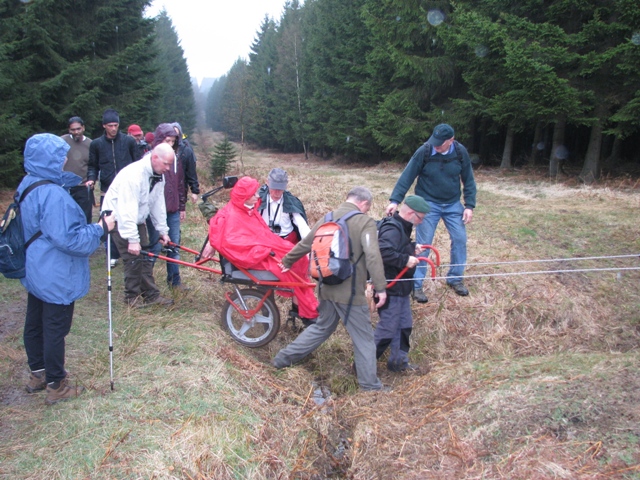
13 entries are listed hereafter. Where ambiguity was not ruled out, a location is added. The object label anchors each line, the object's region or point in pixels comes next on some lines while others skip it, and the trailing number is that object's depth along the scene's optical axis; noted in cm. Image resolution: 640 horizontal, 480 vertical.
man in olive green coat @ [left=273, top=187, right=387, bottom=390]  426
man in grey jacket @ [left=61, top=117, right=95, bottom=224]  669
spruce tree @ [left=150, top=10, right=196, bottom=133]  4294
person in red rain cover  484
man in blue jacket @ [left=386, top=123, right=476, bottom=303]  598
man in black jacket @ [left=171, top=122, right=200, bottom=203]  661
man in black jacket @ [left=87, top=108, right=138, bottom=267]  655
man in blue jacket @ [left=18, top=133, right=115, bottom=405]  343
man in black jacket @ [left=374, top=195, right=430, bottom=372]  468
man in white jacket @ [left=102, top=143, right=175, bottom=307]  494
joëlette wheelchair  499
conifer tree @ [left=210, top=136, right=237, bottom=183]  1777
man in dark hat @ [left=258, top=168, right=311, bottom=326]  541
